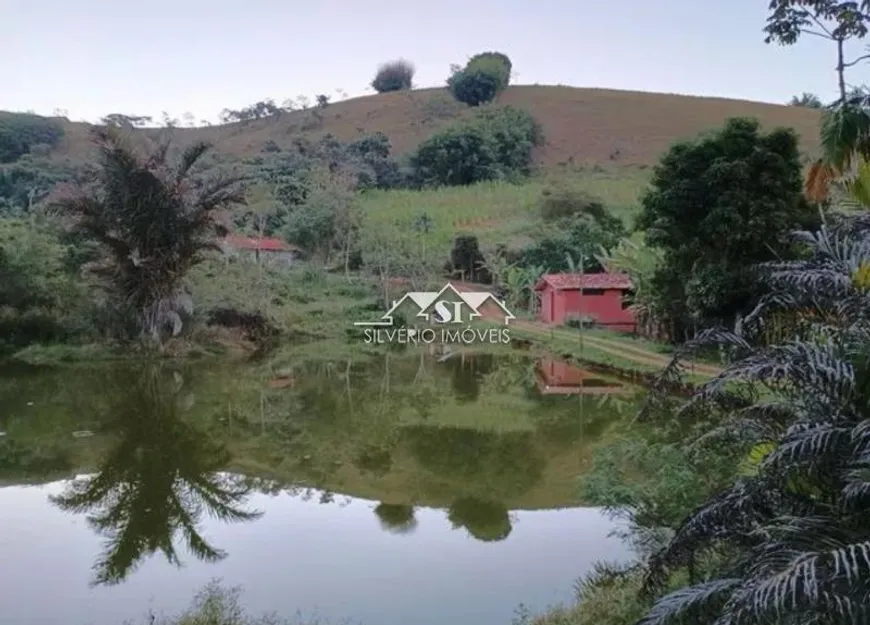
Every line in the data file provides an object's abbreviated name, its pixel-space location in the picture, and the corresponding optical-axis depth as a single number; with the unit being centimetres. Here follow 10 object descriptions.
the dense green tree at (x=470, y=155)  4431
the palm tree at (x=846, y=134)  461
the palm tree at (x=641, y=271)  1893
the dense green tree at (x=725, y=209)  1454
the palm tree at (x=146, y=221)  1911
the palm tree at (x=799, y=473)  257
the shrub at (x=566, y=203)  3391
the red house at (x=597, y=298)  2280
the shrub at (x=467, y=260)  3041
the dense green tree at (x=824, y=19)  596
